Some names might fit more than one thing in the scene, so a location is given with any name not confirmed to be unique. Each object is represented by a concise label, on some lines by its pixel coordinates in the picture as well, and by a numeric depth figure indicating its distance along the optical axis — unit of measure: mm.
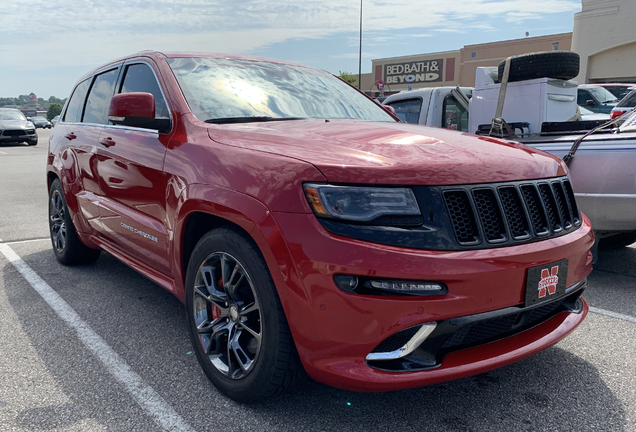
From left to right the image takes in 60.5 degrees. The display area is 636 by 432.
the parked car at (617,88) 15938
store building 28141
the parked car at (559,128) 4133
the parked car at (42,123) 54631
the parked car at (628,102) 11016
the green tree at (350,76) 66525
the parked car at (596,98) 13695
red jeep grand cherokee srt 2105
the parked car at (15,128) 23406
